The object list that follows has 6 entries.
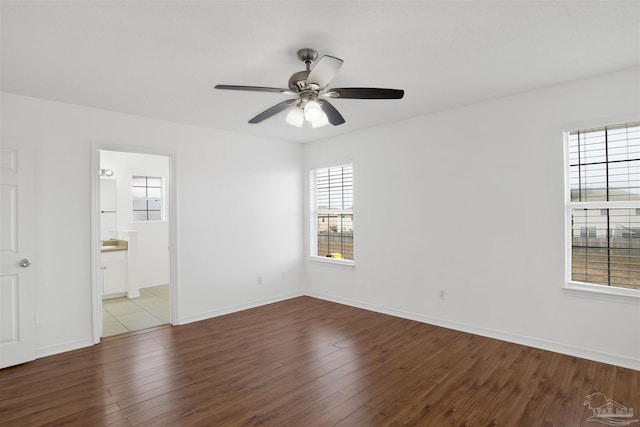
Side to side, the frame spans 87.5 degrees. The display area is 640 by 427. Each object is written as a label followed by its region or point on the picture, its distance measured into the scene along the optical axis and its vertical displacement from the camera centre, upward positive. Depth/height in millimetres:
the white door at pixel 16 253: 3102 -374
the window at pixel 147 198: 6496 +306
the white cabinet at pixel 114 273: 5574 -1014
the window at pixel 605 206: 3000 +63
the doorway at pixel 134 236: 5480 -417
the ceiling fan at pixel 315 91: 2244 +888
